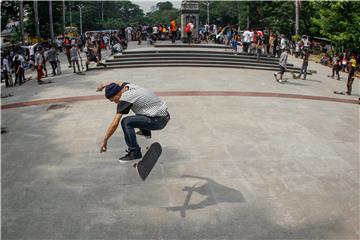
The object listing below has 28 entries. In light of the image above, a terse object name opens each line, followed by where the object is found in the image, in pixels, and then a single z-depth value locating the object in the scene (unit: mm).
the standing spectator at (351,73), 17109
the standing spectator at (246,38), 24400
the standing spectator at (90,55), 21891
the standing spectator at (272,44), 24275
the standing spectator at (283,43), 21594
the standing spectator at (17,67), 18877
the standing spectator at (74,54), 20453
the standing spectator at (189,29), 25988
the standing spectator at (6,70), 18422
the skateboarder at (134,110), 5816
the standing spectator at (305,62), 19000
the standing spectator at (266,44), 25019
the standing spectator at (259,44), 23016
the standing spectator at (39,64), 18812
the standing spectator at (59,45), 37144
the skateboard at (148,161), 5907
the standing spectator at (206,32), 32438
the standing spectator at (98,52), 24672
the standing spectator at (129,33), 35462
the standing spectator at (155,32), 30325
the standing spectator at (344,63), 24756
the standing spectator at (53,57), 20641
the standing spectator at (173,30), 27497
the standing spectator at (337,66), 22245
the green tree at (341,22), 27969
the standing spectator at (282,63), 18200
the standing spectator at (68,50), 24656
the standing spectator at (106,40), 33912
